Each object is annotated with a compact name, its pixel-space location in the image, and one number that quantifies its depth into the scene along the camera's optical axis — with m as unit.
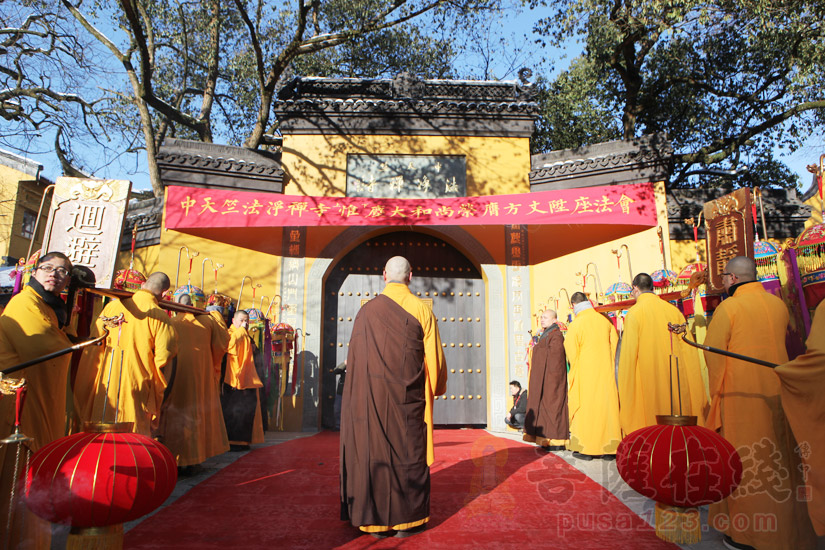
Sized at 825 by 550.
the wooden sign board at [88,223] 3.91
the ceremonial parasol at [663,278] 5.58
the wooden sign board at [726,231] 3.97
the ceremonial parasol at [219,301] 6.15
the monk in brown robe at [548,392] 5.71
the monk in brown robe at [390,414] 3.04
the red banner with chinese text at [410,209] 6.93
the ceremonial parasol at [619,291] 5.86
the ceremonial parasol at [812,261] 3.14
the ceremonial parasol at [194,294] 5.42
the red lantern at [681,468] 2.50
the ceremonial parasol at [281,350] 7.18
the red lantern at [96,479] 2.08
